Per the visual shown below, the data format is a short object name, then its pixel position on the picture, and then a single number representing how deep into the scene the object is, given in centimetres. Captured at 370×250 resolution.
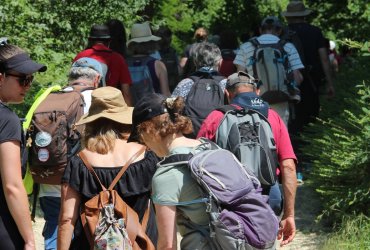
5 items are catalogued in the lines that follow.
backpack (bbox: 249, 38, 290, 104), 1718
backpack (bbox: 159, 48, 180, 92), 2106
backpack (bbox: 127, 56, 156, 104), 1673
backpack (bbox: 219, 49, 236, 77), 2005
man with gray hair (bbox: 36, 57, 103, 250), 1070
